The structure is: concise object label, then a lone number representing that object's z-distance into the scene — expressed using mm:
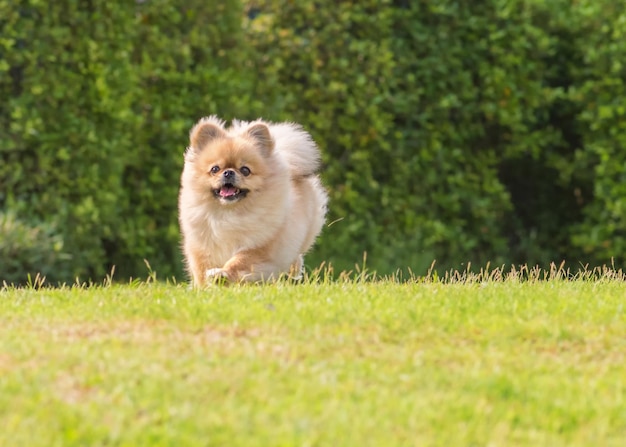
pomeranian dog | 8078
